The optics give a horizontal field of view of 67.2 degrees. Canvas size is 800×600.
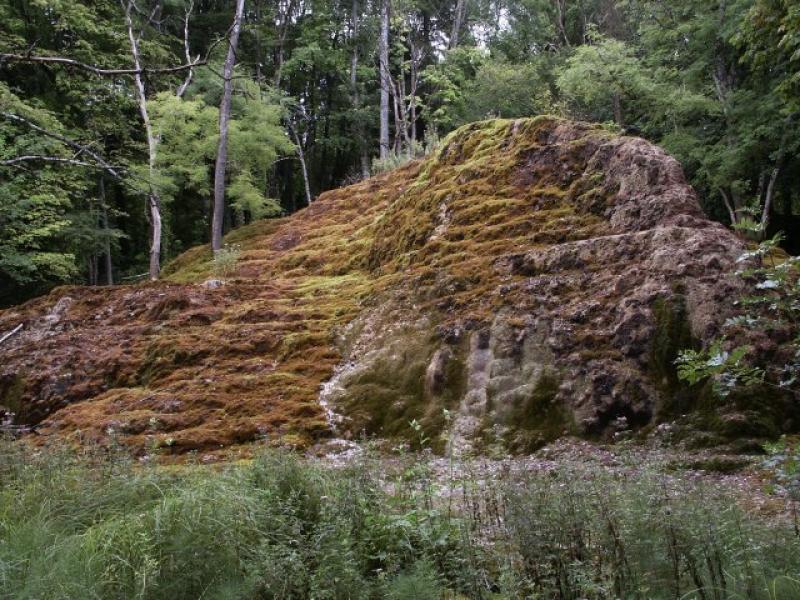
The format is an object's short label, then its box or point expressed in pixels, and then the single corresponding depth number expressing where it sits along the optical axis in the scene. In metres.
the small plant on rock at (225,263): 13.78
